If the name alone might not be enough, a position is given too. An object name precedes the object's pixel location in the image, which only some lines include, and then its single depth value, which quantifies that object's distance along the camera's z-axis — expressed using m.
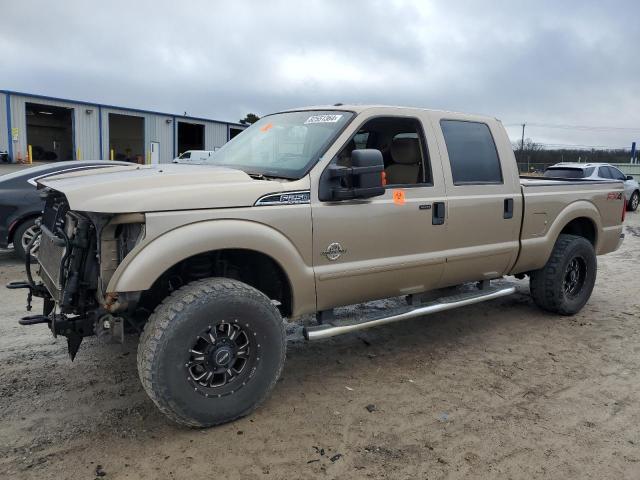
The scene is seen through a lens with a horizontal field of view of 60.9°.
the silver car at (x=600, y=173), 14.33
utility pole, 42.11
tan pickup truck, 3.06
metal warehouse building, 25.56
